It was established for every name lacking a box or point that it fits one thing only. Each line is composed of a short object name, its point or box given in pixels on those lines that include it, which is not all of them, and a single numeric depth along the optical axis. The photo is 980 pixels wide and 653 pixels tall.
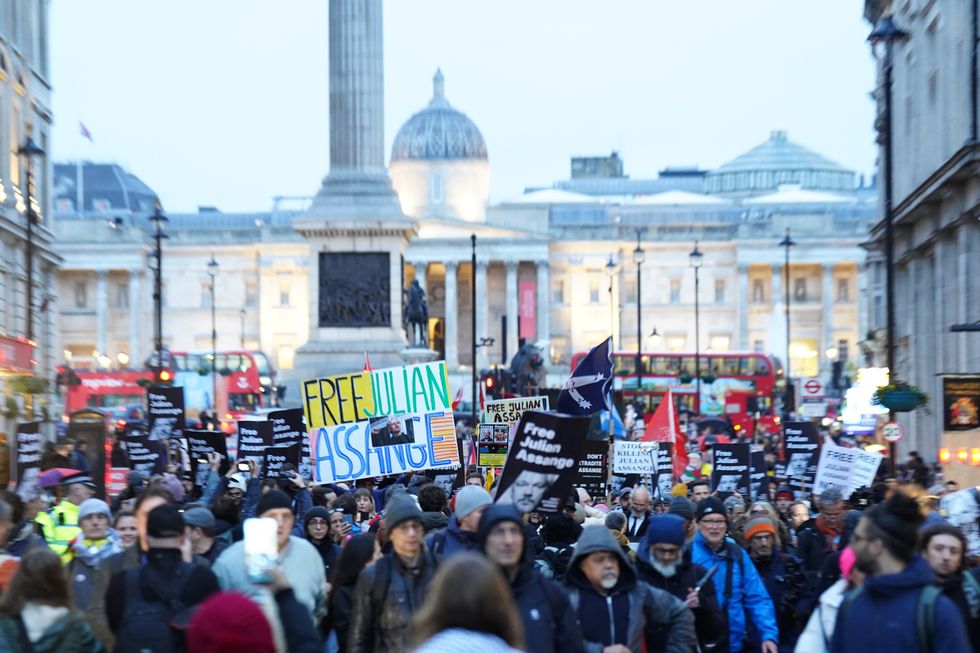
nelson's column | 50.44
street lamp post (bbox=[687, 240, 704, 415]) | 66.67
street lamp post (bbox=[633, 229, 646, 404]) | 64.44
